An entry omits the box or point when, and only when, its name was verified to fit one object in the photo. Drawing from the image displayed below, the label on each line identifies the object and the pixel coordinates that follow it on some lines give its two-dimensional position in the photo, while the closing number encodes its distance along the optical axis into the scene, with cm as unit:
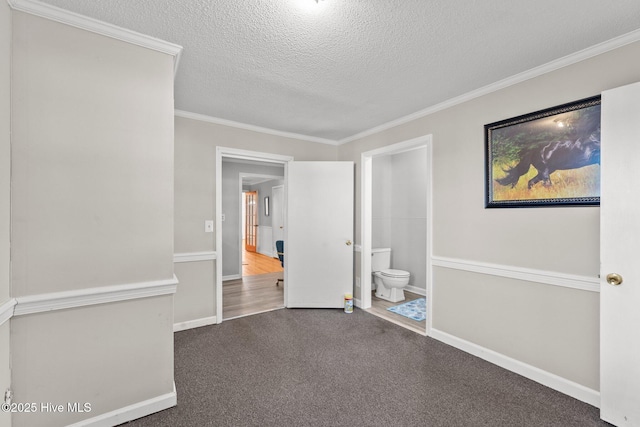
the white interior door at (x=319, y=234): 382
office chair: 553
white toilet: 406
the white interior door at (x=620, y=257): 166
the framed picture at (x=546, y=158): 192
